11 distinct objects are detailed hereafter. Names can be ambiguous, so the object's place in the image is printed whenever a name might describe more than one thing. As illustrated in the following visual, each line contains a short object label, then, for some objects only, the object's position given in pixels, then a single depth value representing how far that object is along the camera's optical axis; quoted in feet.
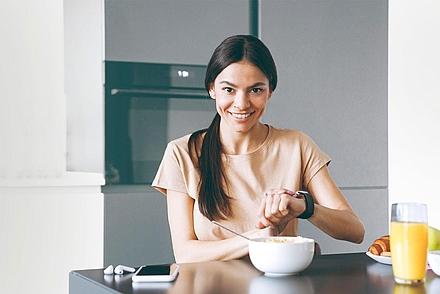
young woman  7.54
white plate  5.90
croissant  5.99
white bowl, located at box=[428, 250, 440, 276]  5.38
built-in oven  9.84
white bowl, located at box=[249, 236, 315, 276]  5.29
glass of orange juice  5.15
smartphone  5.12
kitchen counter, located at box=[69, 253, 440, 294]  4.87
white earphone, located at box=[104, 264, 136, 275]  5.43
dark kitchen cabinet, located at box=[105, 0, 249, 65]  9.84
